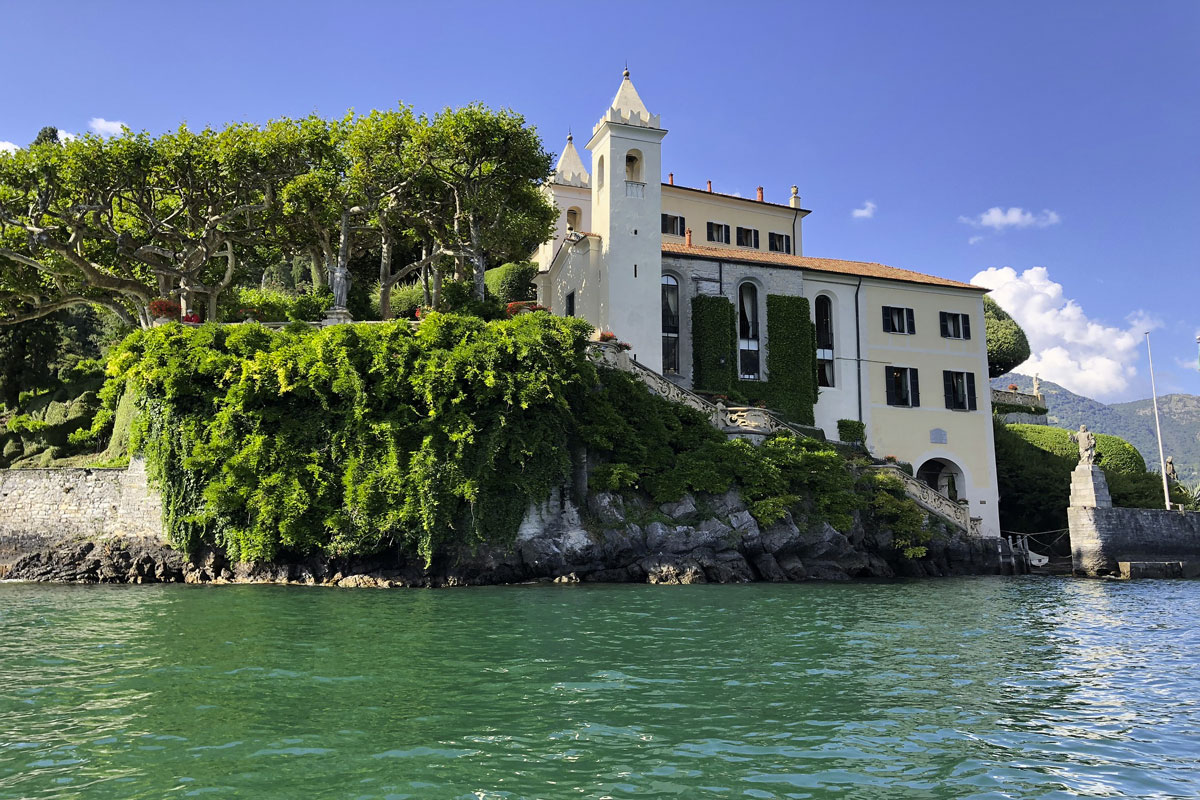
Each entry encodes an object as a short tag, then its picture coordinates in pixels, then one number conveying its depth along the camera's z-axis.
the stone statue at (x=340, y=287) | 30.73
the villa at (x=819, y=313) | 35.22
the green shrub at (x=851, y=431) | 38.22
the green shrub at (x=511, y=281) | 44.41
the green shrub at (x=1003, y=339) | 55.59
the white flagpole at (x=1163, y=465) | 37.25
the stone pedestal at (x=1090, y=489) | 33.25
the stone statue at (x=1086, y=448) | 33.47
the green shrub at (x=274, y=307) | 30.85
